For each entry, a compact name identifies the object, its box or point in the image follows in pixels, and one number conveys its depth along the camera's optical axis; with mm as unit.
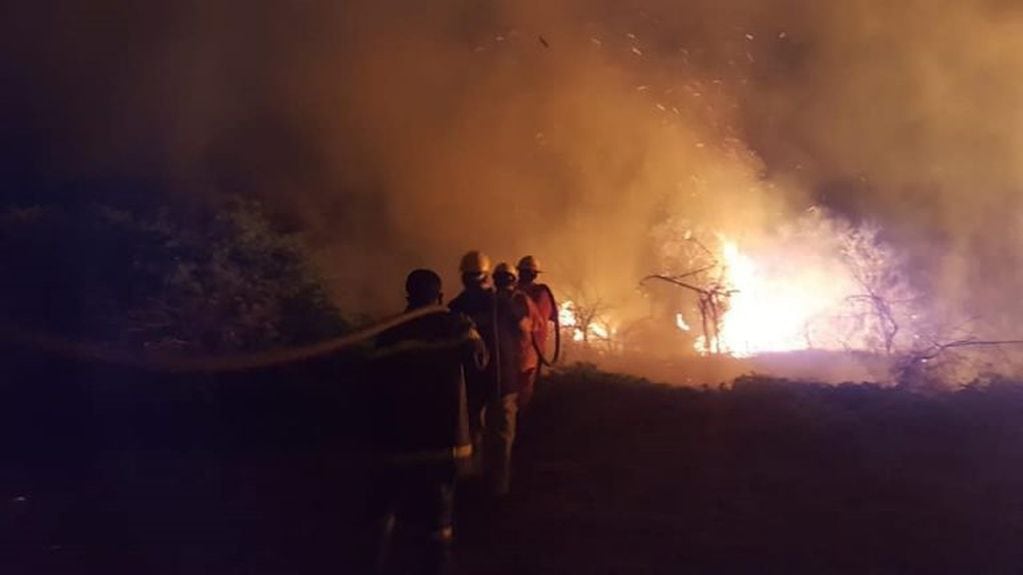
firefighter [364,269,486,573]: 6258
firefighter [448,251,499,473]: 7883
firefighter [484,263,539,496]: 8211
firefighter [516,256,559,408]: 8605
